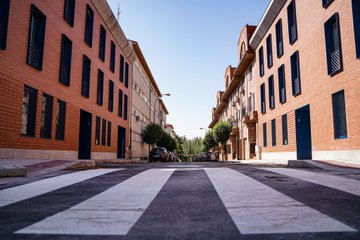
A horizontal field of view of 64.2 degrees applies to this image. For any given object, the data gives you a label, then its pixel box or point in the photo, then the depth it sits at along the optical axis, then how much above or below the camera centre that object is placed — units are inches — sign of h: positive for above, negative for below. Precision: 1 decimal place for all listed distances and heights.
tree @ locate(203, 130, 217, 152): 1631.4 +71.3
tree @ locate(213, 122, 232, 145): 1350.9 +92.2
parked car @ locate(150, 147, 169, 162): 1096.1 -13.3
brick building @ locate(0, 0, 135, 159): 387.9 +133.3
